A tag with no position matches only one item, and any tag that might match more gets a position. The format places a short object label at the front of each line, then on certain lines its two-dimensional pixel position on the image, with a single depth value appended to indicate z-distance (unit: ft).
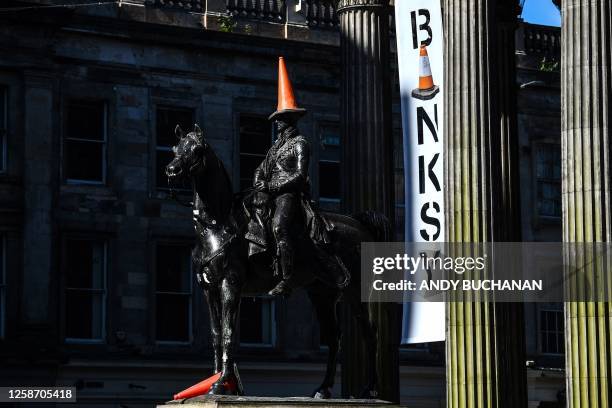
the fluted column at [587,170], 79.71
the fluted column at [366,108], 98.43
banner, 91.45
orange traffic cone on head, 72.02
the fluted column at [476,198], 86.74
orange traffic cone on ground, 68.28
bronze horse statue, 68.64
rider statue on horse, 70.03
